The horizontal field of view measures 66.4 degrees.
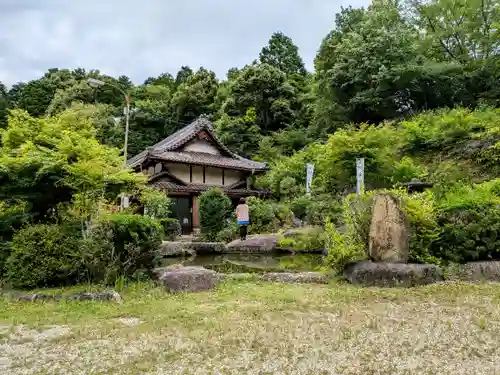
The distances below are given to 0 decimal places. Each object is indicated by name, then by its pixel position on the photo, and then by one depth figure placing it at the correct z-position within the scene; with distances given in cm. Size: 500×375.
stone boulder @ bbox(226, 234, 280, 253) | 1345
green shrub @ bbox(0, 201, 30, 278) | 677
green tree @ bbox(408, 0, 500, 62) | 2206
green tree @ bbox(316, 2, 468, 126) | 2019
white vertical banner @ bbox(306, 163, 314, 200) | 1753
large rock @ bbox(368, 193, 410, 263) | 693
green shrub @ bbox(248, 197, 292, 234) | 1694
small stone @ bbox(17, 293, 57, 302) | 588
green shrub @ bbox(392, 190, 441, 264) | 725
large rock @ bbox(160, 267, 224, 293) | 650
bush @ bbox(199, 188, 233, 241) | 1614
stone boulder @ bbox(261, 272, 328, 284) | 727
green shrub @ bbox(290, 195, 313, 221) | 1603
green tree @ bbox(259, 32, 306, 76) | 3672
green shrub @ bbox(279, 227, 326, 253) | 1268
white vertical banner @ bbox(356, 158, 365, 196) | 1297
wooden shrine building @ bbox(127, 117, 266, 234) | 2125
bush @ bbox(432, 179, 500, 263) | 722
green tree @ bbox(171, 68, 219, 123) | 3250
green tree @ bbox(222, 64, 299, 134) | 2869
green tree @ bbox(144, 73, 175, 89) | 4419
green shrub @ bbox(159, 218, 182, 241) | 1703
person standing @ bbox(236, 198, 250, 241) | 1460
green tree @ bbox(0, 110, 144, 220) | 685
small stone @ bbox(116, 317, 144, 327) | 452
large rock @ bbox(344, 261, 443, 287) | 647
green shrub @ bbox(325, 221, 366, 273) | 720
